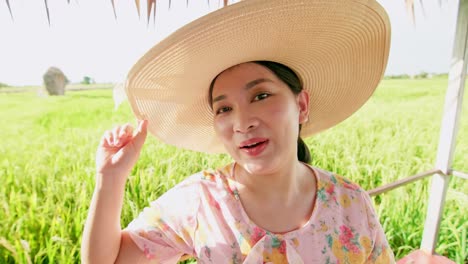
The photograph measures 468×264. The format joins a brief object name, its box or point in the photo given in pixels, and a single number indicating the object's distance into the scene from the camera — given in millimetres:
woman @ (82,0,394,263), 688
